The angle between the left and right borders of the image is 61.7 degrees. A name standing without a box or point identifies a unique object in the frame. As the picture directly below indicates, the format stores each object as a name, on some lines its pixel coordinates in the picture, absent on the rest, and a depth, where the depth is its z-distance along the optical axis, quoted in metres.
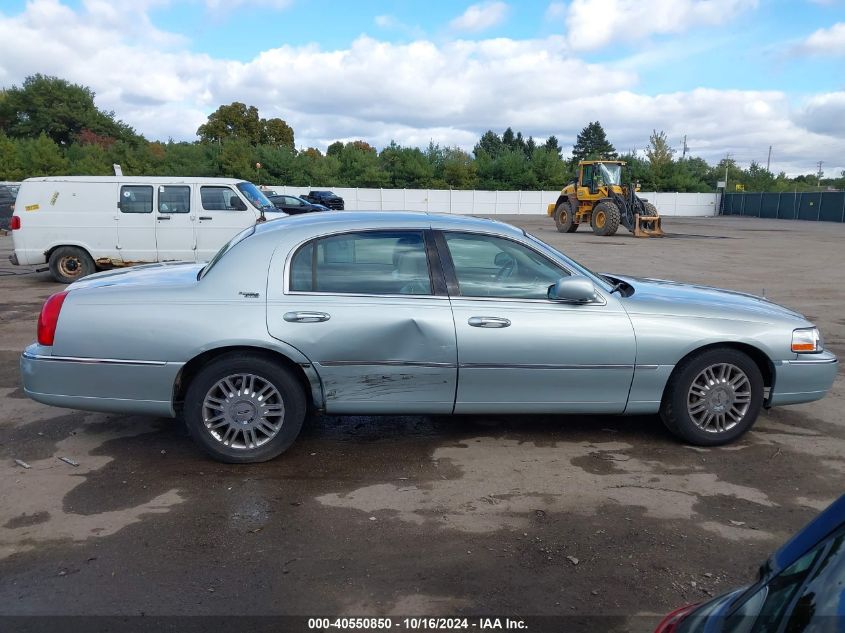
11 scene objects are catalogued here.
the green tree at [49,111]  66.44
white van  12.05
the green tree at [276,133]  79.25
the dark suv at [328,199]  41.20
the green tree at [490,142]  107.94
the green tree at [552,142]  111.44
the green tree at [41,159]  48.97
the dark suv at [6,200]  24.52
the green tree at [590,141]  110.71
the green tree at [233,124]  75.44
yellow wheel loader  27.41
